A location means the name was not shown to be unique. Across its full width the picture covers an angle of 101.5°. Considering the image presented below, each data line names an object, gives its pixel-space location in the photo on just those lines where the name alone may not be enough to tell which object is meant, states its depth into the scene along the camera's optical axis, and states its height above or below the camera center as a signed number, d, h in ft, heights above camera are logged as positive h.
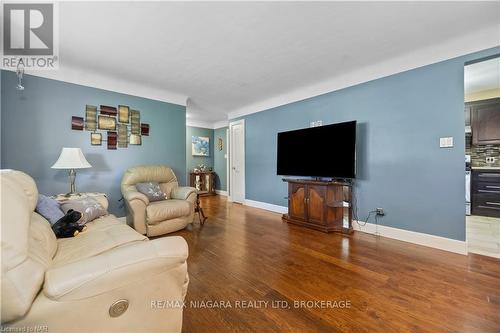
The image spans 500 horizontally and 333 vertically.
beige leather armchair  9.21 -1.80
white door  17.37 +0.48
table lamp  8.39 +0.26
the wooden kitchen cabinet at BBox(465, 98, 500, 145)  12.16 +2.79
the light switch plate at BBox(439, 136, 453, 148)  7.98 +0.97
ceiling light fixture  8.67 +3.93
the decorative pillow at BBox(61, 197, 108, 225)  6.77 -1.43
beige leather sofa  2.30 -1.53
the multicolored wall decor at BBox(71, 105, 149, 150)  10.58 +2.27
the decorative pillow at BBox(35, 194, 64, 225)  5.59 -1.22
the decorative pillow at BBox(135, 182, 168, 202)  10.32 -1.26
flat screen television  9.78 +0.81
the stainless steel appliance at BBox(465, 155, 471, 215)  12.61 -0.99
